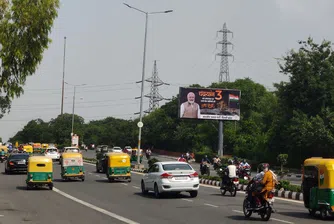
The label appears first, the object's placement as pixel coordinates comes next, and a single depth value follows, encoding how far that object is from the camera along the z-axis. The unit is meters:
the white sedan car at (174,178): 24.17
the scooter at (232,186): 26.12
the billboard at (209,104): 62.19
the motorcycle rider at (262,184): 17.14
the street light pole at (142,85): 49.84
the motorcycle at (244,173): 32.88
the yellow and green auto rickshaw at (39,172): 28.86
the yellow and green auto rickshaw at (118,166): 34.53
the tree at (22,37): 17.03
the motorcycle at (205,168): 40.41
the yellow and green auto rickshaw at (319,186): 17.20
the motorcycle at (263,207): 16.86
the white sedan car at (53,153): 62.49
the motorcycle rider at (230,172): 25.95
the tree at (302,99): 58.28
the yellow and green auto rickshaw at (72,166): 34.66
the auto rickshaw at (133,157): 64.06
